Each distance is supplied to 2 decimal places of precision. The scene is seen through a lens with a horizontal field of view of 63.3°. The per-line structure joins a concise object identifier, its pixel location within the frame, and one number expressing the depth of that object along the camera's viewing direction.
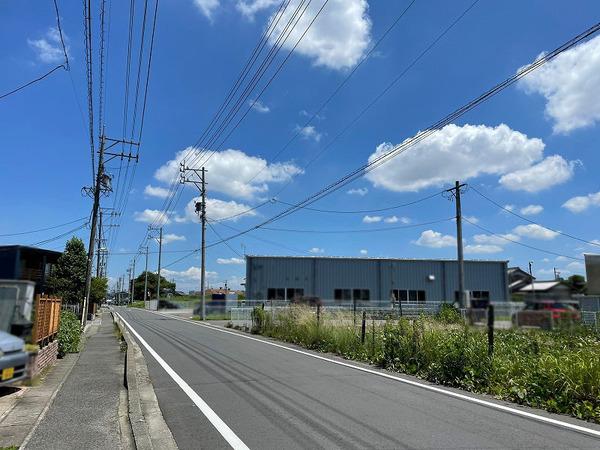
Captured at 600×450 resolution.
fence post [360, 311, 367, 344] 15.26
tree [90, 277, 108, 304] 47.88
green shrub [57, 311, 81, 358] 14.64
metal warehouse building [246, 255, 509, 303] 38.25
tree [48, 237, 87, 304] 34.75
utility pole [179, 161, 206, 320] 40.44
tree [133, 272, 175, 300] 132.45
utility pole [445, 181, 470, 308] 21.45
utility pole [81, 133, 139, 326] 26.51
